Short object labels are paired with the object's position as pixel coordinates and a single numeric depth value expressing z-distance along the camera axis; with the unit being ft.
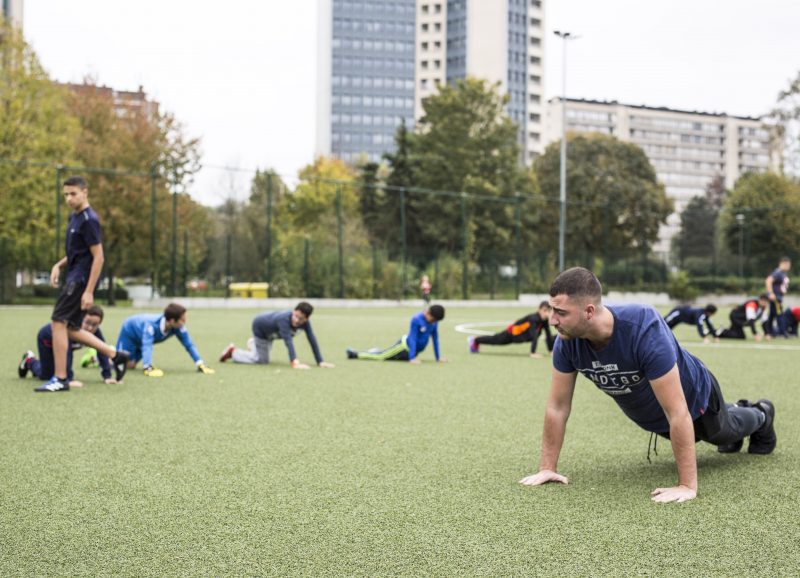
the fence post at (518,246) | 125.49
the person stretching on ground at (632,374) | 11.98
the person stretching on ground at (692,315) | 49.39
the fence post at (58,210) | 91.40
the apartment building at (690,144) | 440.86
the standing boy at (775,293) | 56.49
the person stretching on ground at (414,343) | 38.06
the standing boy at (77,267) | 24.97
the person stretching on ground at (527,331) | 41.14
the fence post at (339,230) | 109.91
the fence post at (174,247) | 98.07
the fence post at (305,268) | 109.70
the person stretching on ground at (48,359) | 27.73
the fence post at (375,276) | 116.26
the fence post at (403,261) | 117.78
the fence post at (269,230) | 105.19
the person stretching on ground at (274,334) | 33.37
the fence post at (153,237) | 97.14
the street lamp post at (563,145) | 126.93
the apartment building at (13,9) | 141.79
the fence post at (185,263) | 100.31
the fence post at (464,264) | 123.54
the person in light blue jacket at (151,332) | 29.09
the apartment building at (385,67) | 347.97
